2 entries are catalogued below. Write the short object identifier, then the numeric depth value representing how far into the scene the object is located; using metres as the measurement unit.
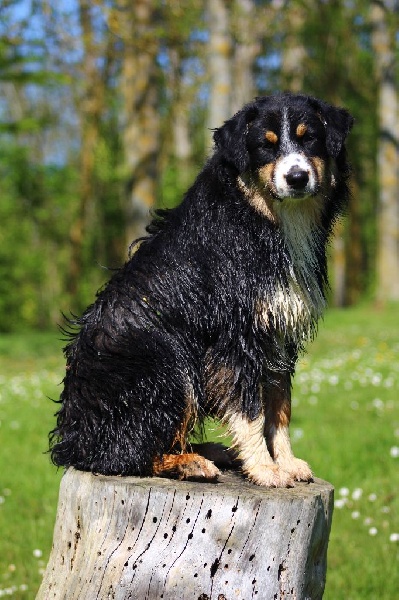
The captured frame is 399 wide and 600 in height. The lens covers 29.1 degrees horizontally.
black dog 3.69
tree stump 3.32
